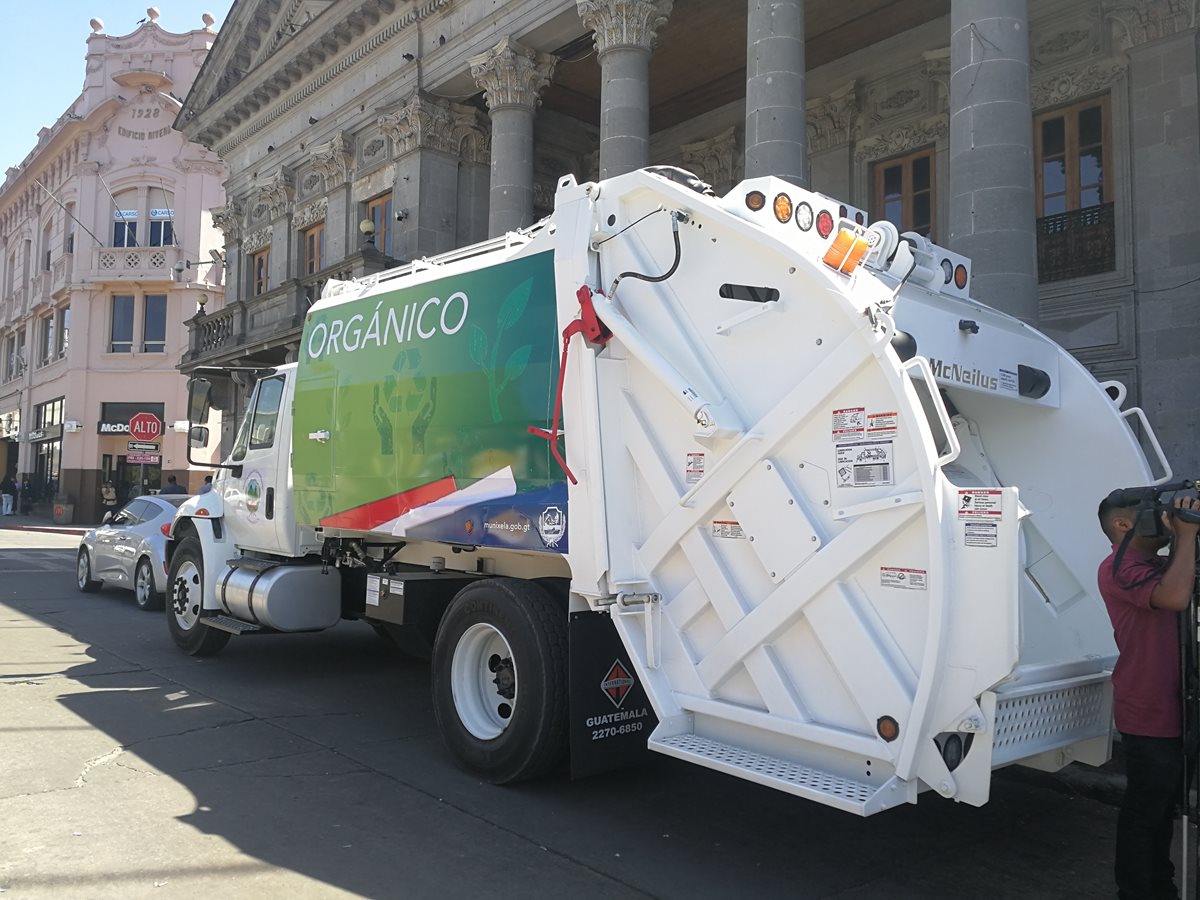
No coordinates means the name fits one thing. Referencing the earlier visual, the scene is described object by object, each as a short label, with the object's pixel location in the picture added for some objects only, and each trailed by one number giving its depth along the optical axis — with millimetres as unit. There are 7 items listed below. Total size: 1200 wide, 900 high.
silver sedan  12742
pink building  38625
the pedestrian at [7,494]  40997
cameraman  3752
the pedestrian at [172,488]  17703
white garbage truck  3863
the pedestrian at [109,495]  34656
